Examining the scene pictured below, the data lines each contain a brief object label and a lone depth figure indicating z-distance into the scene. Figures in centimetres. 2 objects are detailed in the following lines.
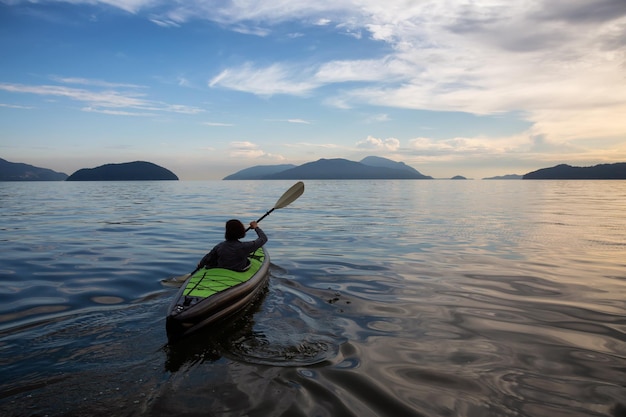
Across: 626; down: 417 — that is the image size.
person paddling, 815
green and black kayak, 598
